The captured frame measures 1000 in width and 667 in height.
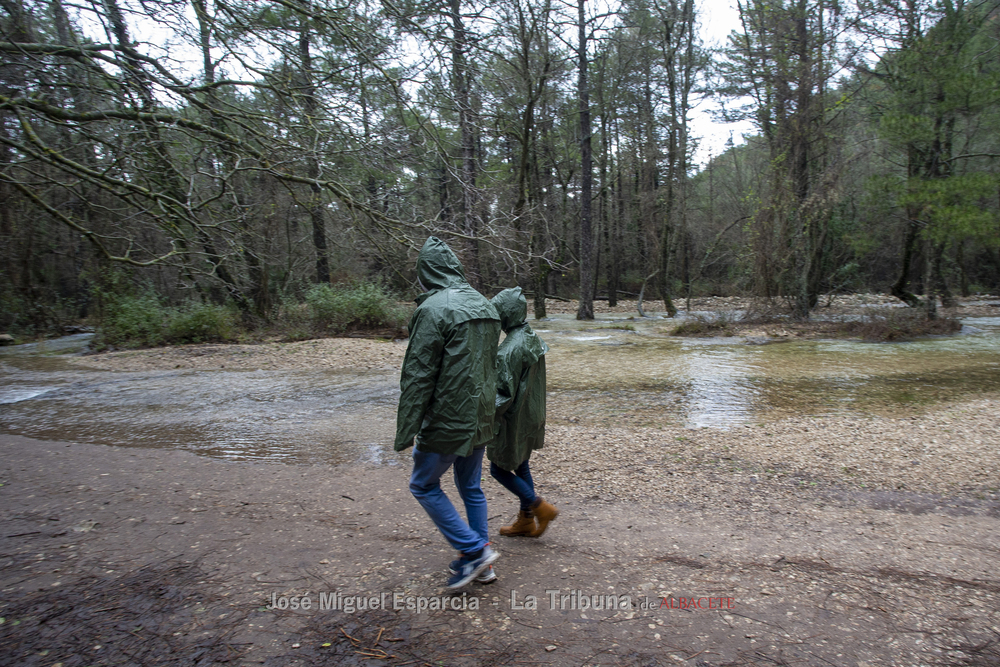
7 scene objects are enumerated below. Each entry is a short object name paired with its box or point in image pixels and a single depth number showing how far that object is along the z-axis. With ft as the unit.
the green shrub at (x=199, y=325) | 46.52
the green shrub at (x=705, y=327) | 55.83
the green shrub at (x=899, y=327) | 48.34
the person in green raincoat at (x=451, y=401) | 9.78
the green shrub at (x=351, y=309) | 52.60
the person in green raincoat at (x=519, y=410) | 11.46
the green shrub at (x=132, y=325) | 46.01
